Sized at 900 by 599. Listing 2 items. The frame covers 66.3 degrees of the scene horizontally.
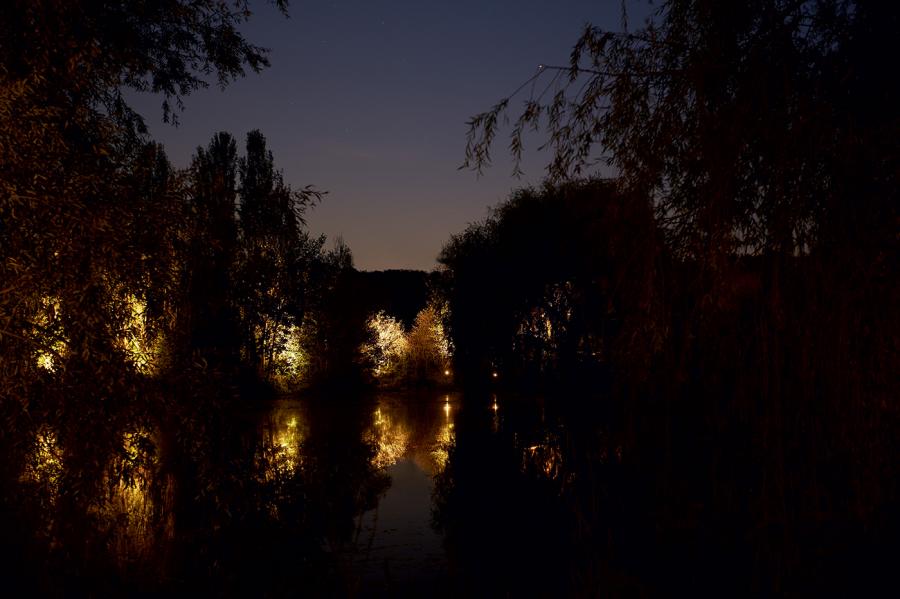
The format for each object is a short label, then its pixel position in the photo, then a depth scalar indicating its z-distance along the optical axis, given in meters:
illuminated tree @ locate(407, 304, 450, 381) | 43.59
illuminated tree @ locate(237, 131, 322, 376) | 33.88
